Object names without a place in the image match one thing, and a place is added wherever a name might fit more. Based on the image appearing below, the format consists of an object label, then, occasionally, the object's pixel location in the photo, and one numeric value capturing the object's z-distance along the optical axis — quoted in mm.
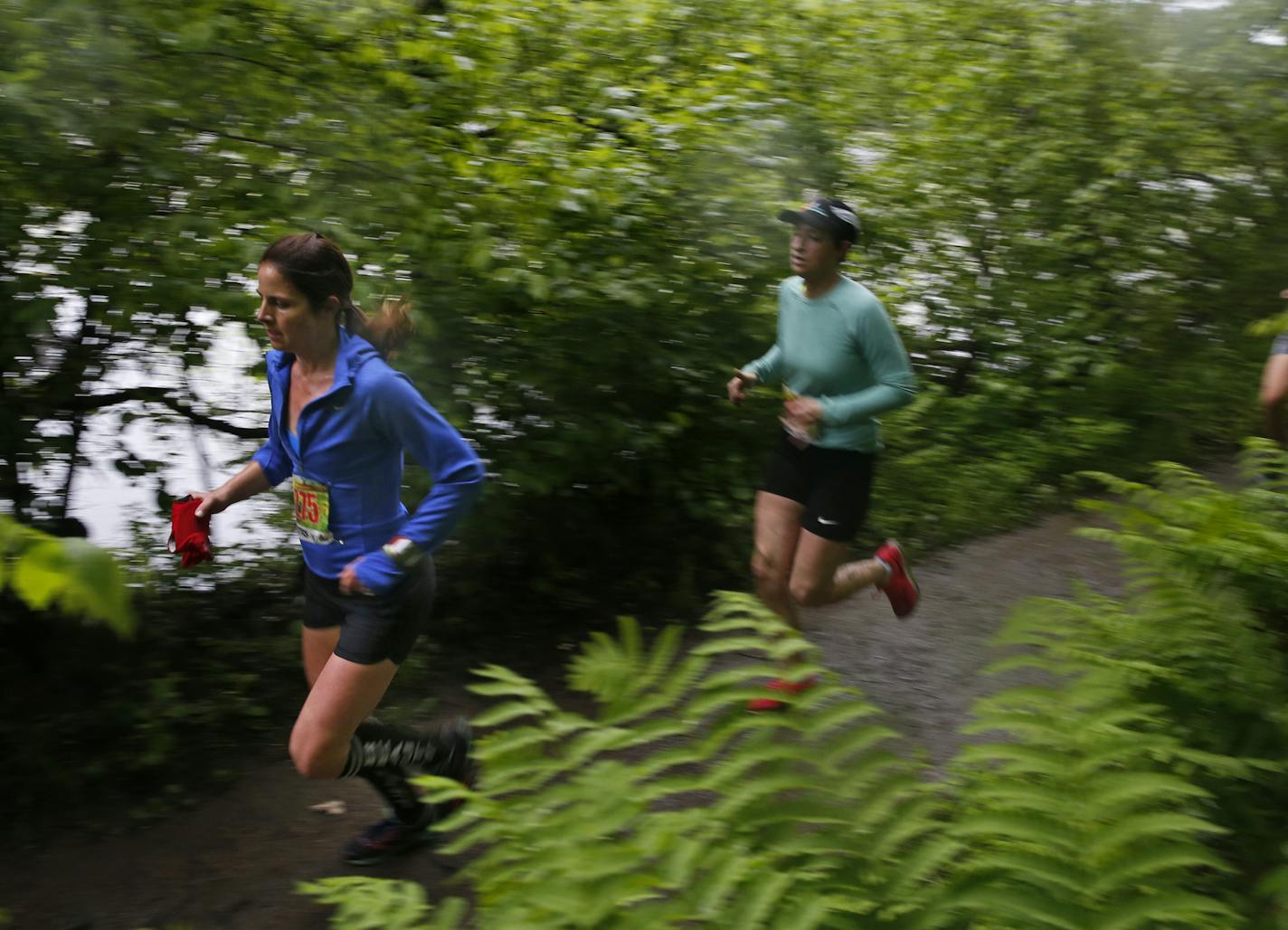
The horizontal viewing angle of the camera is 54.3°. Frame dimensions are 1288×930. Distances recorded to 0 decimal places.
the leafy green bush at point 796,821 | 2078
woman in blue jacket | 3611
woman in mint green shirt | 4809
